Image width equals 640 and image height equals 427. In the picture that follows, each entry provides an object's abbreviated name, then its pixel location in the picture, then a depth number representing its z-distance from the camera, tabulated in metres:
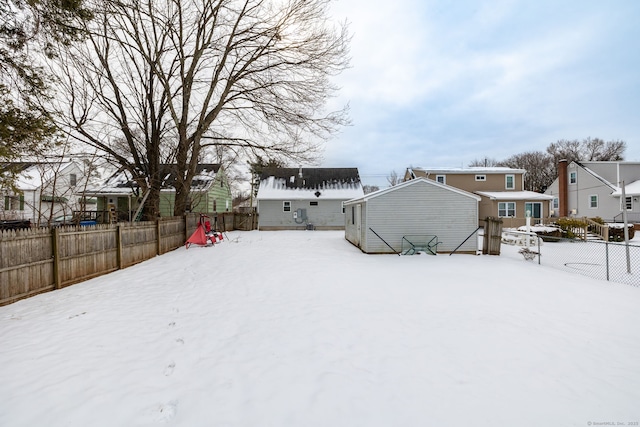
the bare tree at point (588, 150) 46.97
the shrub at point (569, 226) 17.86
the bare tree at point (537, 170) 49.19
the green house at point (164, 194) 22.67
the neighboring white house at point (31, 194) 22.08
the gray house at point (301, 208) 25.16
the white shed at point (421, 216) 12.92
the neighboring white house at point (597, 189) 25.45
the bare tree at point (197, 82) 13.63
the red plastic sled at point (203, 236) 14.54
